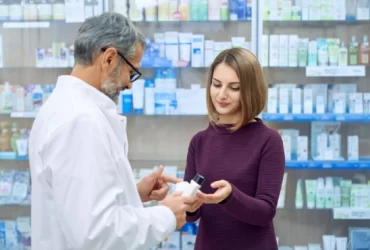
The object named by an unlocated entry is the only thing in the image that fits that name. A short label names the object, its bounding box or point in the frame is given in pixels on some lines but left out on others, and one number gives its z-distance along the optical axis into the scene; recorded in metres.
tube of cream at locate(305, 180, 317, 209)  4.14
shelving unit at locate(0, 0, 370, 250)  4.02
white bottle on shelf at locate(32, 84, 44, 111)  4.28
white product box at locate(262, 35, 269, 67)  4.03
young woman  2.02
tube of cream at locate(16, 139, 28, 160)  4.27
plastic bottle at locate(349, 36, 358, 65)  4.08
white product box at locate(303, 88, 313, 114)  4.07
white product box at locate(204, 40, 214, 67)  4.17
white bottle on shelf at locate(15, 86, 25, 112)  4.30
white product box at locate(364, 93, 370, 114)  4.08
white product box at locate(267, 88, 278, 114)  4.07
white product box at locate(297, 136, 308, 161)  4.11
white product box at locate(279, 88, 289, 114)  4.08
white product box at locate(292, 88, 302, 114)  4.06
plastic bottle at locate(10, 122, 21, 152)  4.32
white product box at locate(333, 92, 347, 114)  4.07
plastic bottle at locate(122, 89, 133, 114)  4.23
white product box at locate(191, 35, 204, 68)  4.17
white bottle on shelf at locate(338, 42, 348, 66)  4.03
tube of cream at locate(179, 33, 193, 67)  4.17
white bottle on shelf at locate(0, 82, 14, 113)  4.29
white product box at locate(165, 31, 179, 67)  4.18
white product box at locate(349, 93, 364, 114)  4.07
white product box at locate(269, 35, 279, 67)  4.04
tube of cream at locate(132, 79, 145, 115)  4.20
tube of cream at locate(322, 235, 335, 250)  4.20
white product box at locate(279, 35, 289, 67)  4.05
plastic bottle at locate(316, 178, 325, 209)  4.12
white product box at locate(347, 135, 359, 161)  4.12
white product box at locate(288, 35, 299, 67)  4.06
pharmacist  1.43
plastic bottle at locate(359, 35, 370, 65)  4.08
